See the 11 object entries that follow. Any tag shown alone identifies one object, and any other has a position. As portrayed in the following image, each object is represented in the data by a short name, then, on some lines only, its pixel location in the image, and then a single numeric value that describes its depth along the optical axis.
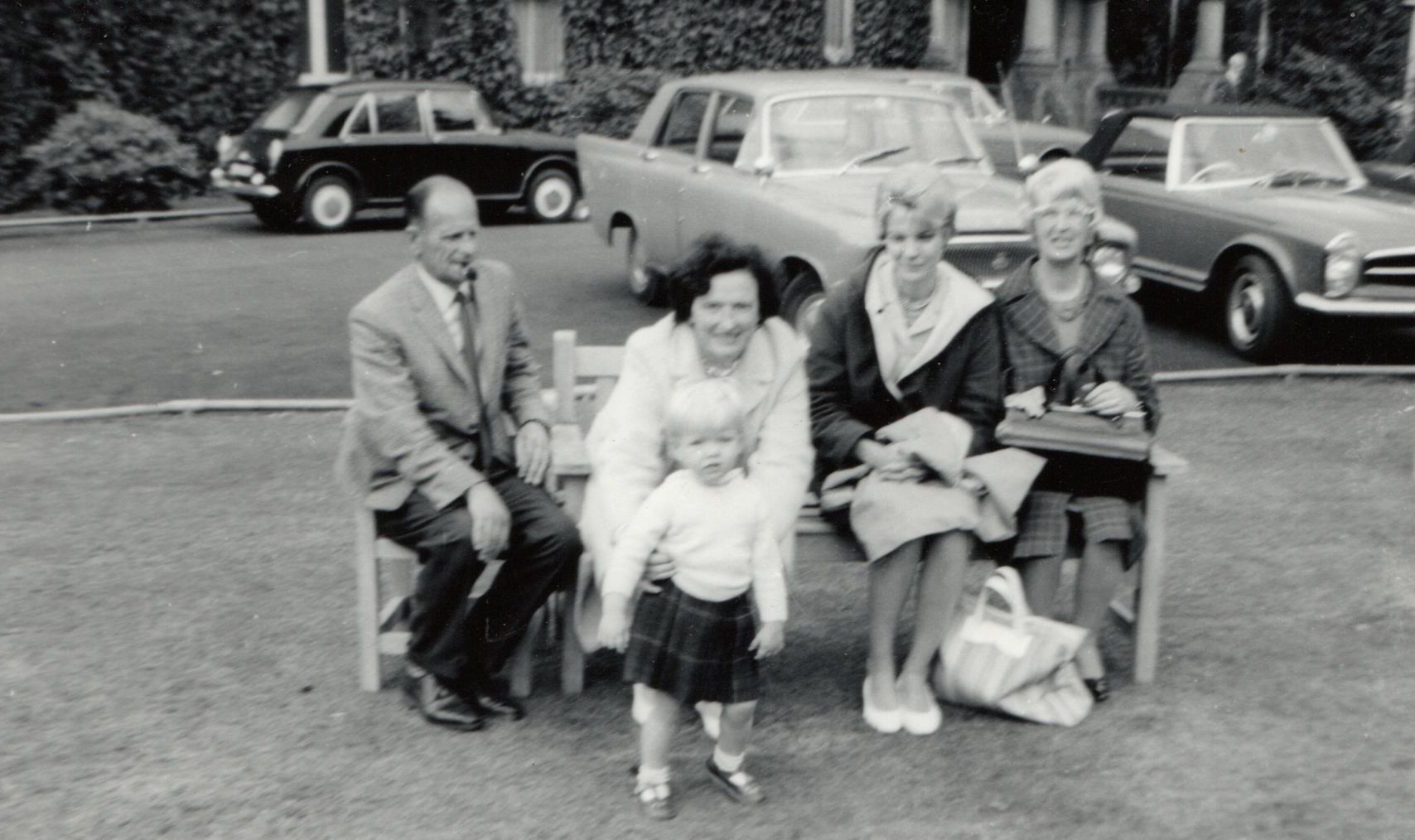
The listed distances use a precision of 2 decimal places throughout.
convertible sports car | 10.08
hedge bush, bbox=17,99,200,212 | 18.09
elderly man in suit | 4.59
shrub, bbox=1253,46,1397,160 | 22.89
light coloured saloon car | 9.23
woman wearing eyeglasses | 4.84
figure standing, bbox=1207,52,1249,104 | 23.91
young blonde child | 4.11
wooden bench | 4.86
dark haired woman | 4.46
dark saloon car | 16.72
